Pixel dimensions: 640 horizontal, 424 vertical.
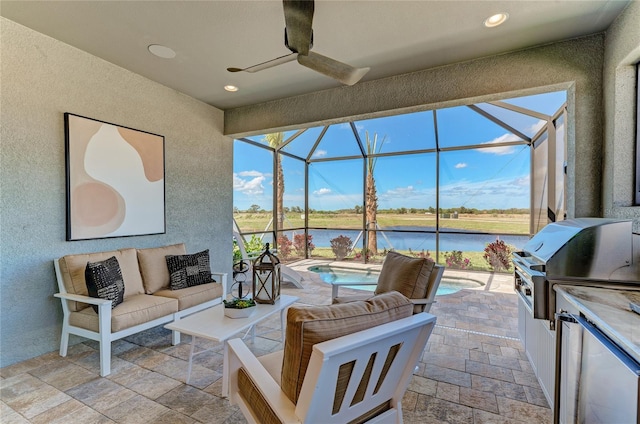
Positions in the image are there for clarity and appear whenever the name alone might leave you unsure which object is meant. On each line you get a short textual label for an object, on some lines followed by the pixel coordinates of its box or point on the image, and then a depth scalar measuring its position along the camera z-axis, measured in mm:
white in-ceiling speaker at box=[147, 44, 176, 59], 2793
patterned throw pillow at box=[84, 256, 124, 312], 2488
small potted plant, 2359
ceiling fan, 1802
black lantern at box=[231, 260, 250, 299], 2545
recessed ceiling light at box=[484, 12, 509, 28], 2273
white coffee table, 2043
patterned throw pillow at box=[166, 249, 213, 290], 3256
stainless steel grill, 1729
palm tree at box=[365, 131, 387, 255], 7105
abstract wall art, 2871
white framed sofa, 2413
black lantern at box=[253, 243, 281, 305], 2631
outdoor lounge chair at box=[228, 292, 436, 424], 1070
